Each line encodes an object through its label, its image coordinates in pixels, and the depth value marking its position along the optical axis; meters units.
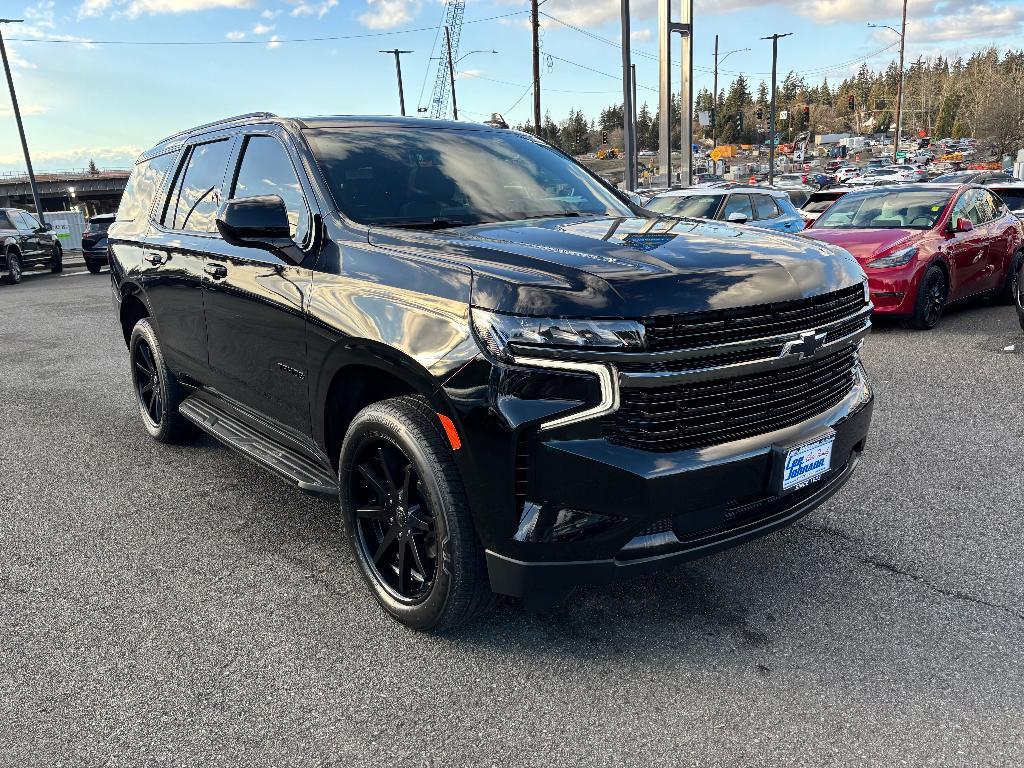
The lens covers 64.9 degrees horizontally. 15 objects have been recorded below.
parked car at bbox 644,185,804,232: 12.33
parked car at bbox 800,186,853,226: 17.58
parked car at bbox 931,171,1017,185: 26.64
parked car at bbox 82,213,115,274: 22.38
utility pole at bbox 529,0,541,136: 33.19
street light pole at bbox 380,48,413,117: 53.01
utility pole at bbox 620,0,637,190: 19.50
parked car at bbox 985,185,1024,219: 13.12
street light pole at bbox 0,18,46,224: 30.72
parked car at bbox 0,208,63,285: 20.02
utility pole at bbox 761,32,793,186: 53.66
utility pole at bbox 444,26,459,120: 62.54
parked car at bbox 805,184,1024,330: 8.62
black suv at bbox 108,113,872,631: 2.44
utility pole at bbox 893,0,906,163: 65.50
